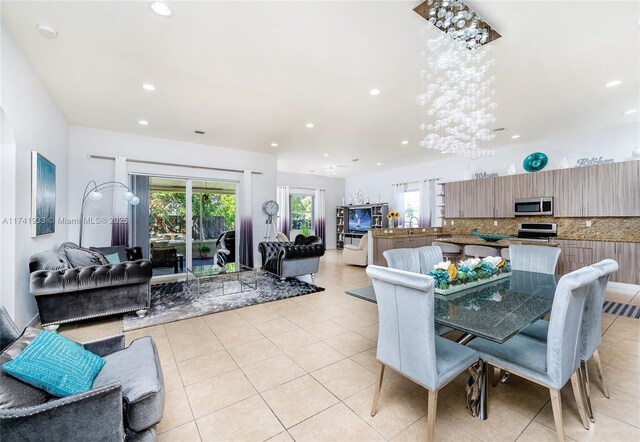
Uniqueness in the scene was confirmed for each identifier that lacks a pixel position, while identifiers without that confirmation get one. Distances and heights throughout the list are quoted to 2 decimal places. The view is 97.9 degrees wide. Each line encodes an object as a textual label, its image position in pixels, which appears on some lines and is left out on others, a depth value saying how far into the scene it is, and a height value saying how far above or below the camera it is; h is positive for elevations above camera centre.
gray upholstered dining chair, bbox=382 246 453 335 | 2.76 -0.41
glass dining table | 1.50 -0.56
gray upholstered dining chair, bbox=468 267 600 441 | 1.46 -0.78
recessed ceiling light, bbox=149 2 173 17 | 2.12 +1.65
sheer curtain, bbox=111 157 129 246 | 5.18 +0.23
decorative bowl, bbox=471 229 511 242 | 5.23 -0.33
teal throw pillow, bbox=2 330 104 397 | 1.19 -0.68
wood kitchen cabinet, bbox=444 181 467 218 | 6.79 +0.53
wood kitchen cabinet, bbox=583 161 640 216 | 4.45 +0.49
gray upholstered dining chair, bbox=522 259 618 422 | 1.79 -0.69
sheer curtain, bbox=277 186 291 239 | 9.29 +0.35
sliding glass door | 5.62 +0.00
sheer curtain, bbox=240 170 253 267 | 6.59 -0.10
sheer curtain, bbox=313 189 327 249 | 10.22 +0.23
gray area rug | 3.52 -1.19
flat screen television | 9.54 +0.04
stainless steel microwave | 5.37 +0.26
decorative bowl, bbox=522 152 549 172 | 5.68 +1.19
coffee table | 4.46 -1.16
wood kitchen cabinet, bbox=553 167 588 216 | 5.00 +0.52
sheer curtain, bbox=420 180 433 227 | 7.98 +0.49
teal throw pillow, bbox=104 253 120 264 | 4.31 -0.57
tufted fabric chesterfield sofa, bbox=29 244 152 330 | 2.98 -0.76
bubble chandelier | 2.22 +1.59
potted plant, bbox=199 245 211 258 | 6.26 -0.68
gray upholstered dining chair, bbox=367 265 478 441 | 1.48 -0.68
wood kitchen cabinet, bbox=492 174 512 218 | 5.82 +0.58
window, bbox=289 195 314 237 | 9.88 +0.26
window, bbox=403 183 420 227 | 8.45 +0.50
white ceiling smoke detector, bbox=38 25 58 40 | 2.41 +1.67
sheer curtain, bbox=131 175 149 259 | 5.48 +0.10
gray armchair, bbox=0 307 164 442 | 1.02 -0.78
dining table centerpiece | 2.10 -0.45
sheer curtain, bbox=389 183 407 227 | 8.79 +0.63
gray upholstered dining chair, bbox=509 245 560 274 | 2.94 -0.43
